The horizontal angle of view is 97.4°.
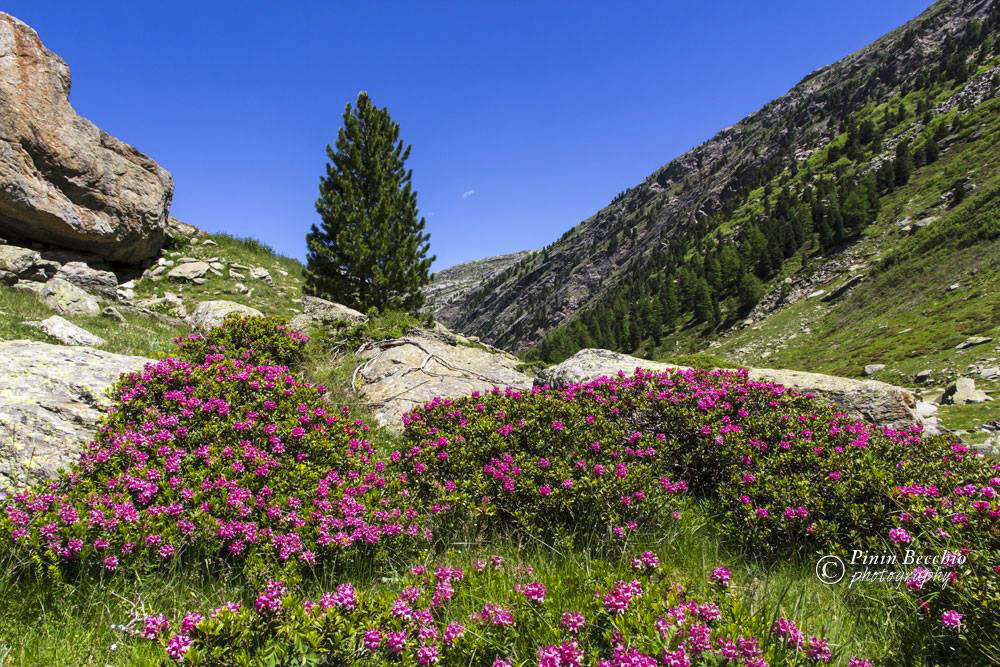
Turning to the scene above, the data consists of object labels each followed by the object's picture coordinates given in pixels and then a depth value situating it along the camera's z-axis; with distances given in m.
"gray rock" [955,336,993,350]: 31.05
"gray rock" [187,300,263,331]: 15.48
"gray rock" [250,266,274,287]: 24.05
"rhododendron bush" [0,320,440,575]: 3.57
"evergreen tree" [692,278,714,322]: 102.06
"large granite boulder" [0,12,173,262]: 14.65
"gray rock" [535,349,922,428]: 8.81
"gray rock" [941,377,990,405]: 20.42
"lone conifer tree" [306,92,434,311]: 25.14
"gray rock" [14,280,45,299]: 13.08
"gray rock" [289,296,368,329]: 17.50
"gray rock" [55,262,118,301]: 15.45
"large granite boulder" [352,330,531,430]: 9.41
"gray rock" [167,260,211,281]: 20.30
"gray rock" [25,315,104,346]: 9.26
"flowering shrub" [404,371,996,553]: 4.62
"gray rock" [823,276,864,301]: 68.56
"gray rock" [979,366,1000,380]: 24.48
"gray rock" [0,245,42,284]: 13.62
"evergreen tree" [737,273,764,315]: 94.06
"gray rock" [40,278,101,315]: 12.61
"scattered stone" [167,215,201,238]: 23.48
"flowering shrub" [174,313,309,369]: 8.67
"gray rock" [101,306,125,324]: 13.15
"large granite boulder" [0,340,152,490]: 4.50
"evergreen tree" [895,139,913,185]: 91.62
